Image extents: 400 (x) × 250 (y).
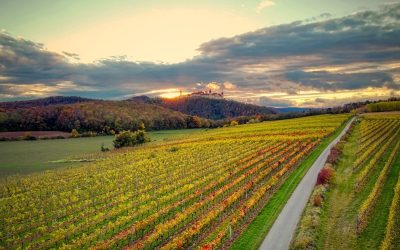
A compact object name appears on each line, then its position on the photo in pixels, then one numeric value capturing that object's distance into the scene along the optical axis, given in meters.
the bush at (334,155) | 50.29
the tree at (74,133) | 157.31
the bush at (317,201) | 32.38
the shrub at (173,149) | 84.89
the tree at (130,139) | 111.62
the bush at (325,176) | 39.58
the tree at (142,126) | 174.88
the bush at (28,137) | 148.65
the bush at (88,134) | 159.38
